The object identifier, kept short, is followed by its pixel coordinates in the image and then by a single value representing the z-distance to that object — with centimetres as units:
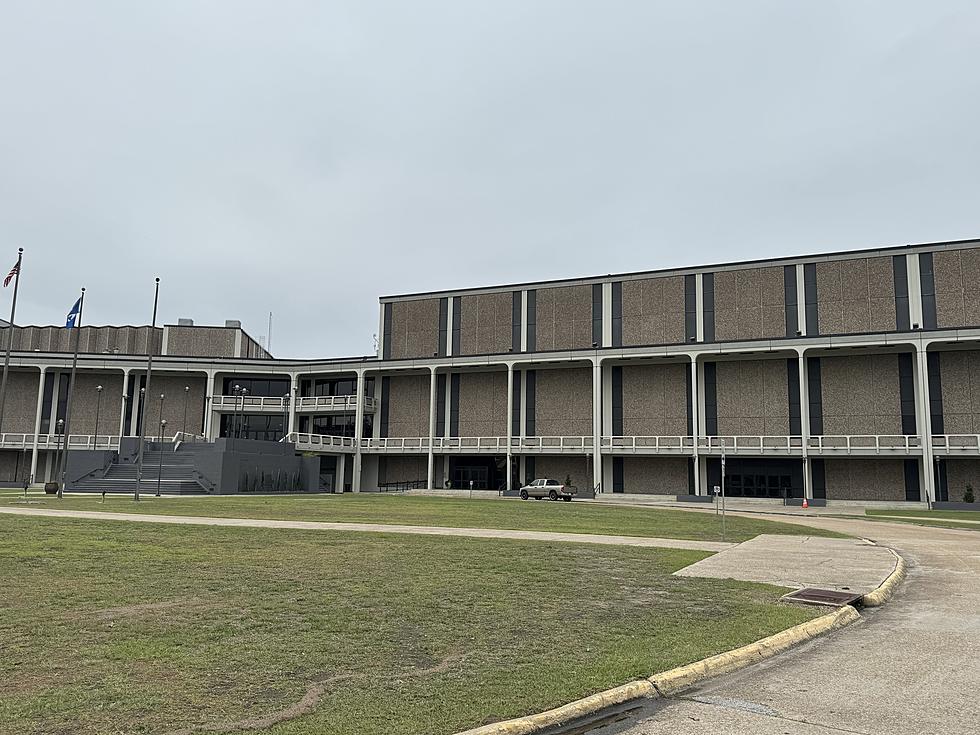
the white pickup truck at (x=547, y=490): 5006
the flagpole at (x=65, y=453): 3675
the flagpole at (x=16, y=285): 4045
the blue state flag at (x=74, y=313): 4300
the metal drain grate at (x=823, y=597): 1110
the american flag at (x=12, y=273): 4024
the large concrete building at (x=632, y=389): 5188
